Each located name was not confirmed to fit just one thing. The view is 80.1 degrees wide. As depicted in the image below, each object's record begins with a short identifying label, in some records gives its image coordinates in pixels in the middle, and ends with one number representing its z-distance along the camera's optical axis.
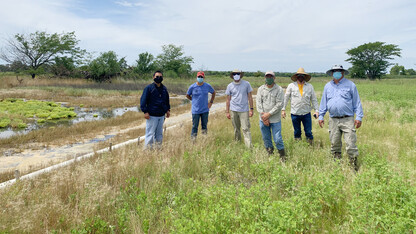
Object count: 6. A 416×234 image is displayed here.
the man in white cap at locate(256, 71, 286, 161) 5.10
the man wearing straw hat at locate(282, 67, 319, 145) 5.78
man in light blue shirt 4.53
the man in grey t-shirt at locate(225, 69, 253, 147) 5.91
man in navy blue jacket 5.84
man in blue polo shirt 6.61
